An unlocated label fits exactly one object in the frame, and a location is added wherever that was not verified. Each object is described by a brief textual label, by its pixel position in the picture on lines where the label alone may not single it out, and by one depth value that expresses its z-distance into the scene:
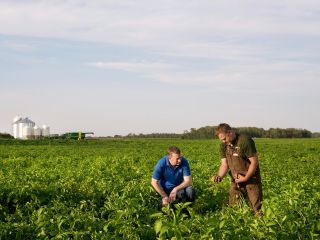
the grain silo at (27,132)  79.75
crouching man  9.86
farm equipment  72.00
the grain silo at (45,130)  82.31
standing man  9.56
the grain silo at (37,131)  80.94
